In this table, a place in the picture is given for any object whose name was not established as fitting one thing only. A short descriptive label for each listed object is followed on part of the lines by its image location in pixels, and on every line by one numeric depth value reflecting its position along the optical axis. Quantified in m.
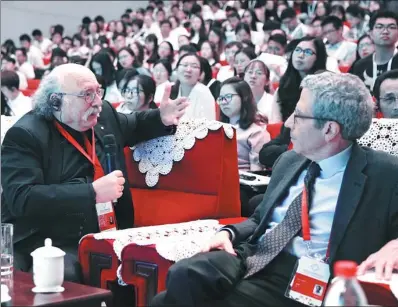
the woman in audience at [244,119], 4.29
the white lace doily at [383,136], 2.86
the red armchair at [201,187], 3.19
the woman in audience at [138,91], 4.46
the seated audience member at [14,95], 6.68
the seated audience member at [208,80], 6.02
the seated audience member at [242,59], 6.37
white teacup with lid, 2.25
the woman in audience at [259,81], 5.35
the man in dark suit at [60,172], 2.92
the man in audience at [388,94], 3.48
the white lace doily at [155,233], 2.71
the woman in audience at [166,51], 8.43
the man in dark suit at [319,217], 2.27
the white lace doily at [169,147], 3.24
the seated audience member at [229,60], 6.97
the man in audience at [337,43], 7.56
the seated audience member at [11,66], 9.17
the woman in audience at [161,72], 6.81
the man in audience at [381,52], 5.01
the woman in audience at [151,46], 9.18
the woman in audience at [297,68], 4.85
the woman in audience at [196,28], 10.55
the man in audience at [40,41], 13.30
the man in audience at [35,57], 11.66
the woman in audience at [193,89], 5.29
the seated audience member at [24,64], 10.58
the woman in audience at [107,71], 7.01
